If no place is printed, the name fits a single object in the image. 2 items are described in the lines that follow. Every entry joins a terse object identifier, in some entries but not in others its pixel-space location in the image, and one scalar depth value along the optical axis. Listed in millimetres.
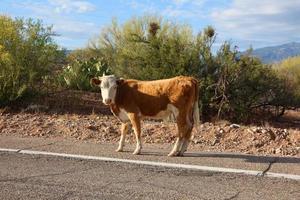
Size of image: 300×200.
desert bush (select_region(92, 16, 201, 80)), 17344
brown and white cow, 10594
